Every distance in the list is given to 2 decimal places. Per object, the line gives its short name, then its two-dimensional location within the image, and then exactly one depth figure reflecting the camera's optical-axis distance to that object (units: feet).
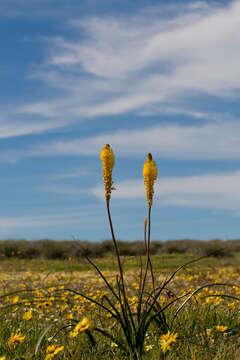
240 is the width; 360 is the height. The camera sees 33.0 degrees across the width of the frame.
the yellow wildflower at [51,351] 9.43
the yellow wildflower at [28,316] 13.38
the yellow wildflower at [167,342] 9.09
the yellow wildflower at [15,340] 10.30
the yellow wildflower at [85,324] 8.24
